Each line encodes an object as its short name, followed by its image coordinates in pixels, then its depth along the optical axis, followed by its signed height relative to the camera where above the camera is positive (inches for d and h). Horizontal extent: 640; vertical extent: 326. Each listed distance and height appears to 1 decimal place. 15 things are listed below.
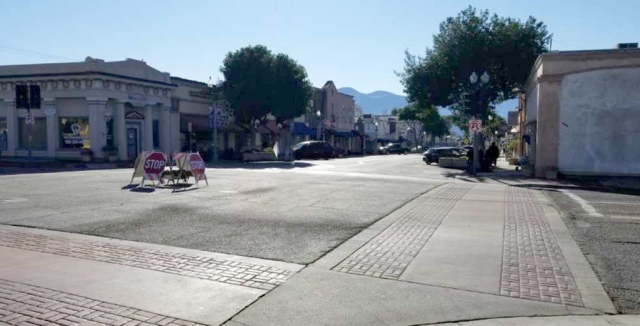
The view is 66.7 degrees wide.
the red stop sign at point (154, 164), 663.1 -30.5
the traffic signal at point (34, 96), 1237.7 +114.5
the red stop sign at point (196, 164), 670.3 -30.6
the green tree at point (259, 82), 1690.5 +210.4
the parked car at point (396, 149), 2881.4 -37.4
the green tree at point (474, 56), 1246.3 +227.4
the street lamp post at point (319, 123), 2431.1 +98.7
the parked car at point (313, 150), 1728.6 -28.2
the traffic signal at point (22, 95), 1214.9 +115.0
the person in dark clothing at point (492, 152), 1179.4 -21.8
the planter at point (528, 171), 952.1 -54.4
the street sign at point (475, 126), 951.0 +33.6
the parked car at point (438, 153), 1504.7 -31.9
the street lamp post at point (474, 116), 991.3 +61.0
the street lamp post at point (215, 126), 1447.5 +46.0
